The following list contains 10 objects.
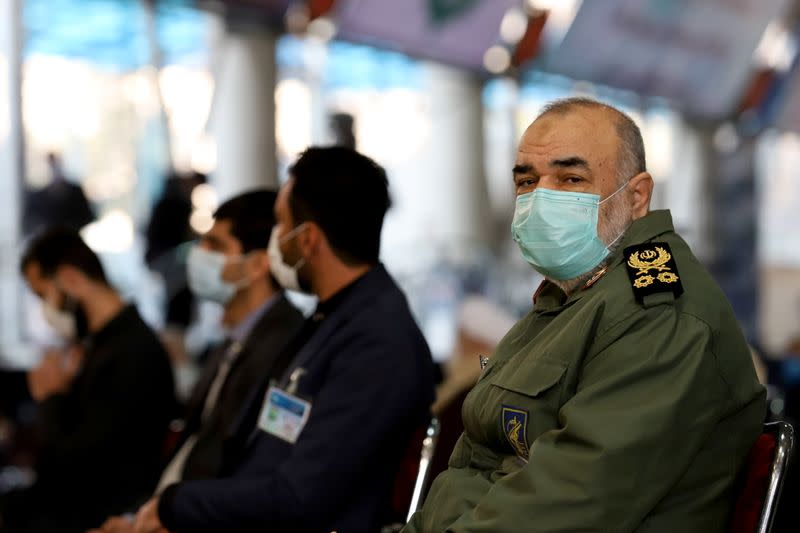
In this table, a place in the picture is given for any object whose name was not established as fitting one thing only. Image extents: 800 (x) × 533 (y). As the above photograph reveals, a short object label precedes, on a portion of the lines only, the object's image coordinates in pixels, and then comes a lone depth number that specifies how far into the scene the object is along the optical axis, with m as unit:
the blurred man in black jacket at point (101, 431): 7.54
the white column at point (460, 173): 24.23
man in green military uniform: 3.54
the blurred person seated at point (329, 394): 5.26
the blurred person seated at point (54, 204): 15.59
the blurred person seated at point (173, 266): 16.81
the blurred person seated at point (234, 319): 6.67
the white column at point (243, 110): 18.34
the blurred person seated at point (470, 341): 8.23
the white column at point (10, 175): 14.94
